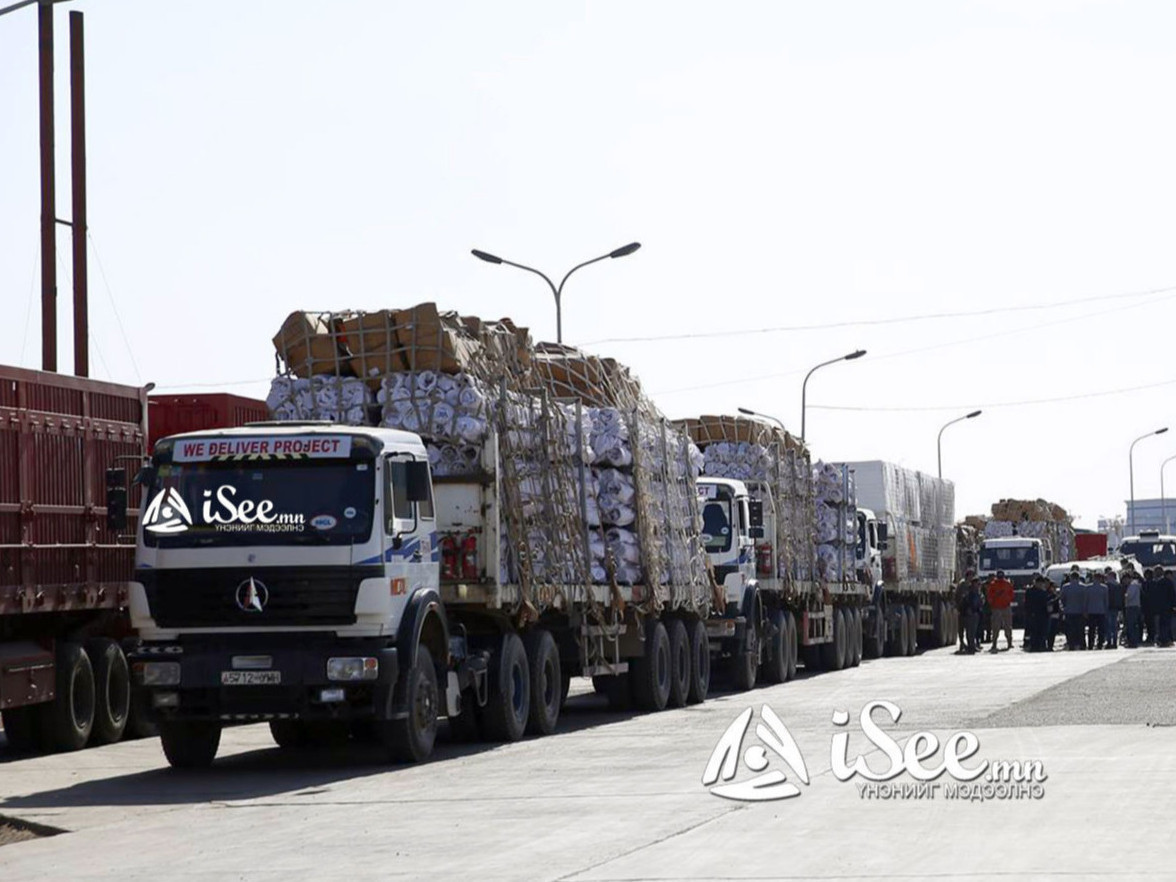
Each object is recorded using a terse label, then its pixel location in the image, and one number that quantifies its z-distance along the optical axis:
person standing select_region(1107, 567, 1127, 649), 44.47
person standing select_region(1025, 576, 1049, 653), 44.53
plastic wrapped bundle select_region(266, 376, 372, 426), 20.83
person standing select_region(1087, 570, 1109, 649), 43.19
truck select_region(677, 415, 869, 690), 30.31
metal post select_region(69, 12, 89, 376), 29.53
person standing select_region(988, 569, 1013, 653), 45.28
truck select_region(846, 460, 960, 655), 42.34
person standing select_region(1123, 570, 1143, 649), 44.47
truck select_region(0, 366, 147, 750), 20.03
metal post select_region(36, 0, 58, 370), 29.00
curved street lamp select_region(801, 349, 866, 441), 59.89
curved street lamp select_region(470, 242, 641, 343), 40.99
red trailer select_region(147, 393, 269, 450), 26.14
